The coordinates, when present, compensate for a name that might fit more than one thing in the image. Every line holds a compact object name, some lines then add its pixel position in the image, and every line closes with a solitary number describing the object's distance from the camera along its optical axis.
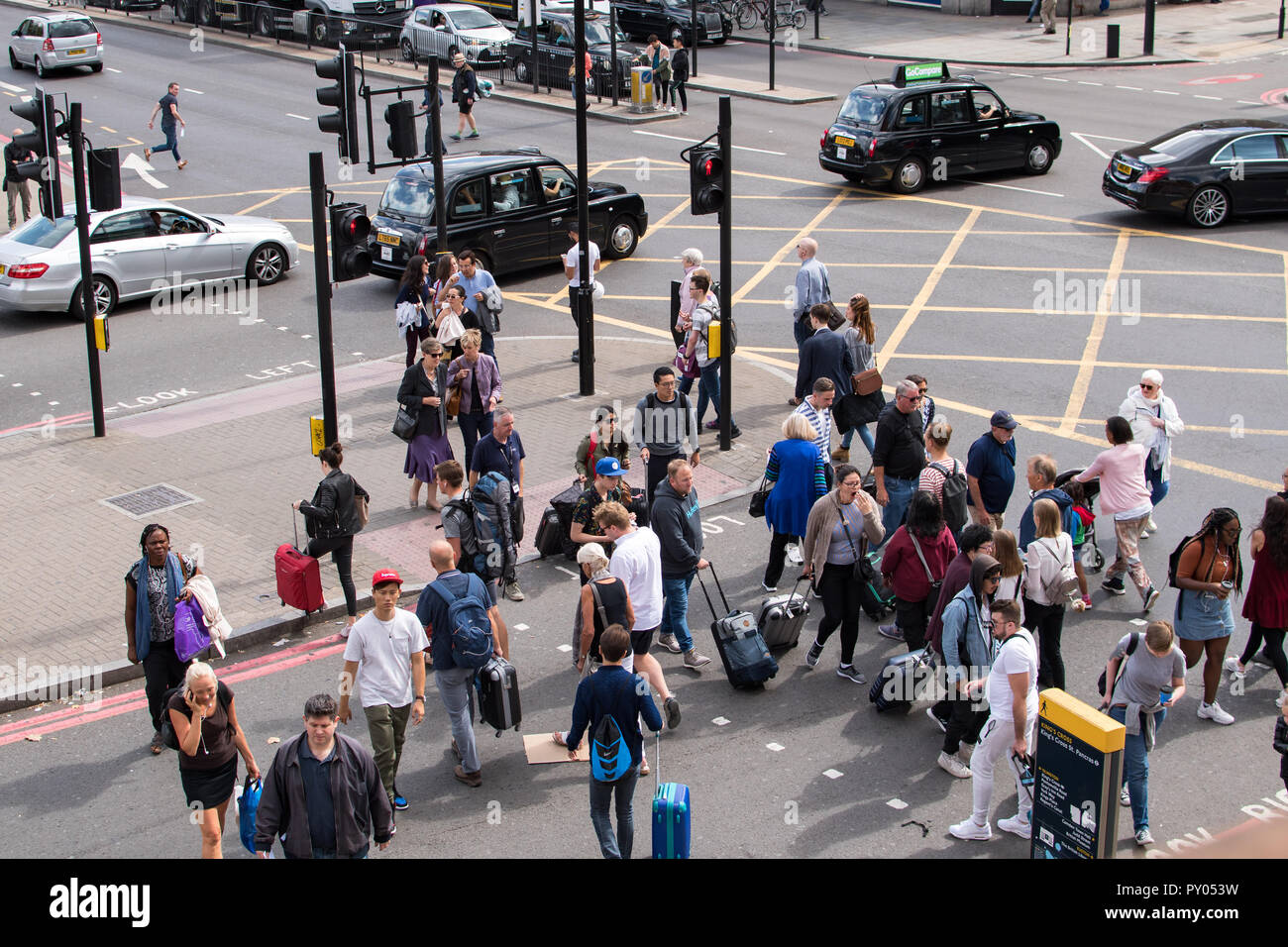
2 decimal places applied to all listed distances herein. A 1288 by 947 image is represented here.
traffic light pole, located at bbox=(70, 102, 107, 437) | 14.77
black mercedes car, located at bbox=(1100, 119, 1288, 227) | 22.23
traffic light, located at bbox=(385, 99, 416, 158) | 14.59
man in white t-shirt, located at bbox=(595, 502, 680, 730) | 9.42
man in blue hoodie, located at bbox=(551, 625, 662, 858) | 7.66
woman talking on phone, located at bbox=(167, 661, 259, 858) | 7.59
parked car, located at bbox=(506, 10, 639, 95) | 34.91
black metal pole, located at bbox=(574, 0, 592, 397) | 15.80
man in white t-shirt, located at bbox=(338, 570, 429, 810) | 8.30
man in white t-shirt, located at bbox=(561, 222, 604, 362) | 16.56
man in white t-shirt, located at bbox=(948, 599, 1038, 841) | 8.05
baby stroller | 11.66
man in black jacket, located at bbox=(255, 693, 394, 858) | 6.93
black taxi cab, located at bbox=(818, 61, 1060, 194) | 24.58
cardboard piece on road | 9.22
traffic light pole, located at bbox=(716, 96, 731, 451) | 14.37
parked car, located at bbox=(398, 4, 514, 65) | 37.88
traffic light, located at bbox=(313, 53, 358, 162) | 13.07
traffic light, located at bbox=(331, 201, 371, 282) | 12.63
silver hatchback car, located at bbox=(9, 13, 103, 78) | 37.53
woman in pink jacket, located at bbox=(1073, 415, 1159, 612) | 11.22
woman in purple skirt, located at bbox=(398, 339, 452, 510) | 12.91
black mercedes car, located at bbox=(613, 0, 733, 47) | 40.84
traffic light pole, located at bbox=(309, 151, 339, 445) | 12.31
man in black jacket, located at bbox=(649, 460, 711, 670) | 10.12
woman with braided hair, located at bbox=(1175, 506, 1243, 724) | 9.34
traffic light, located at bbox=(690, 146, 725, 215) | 14.42
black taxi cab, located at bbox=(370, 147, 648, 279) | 19.77
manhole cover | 13.35
